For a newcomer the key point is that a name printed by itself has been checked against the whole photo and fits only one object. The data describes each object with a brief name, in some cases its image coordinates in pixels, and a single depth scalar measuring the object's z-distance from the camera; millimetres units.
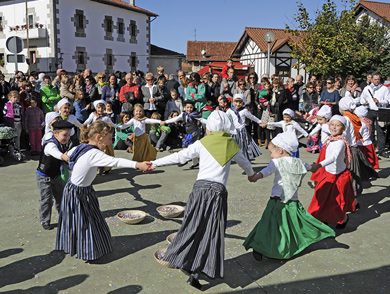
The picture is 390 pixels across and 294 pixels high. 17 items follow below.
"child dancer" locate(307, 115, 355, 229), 5352
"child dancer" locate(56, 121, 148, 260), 4266
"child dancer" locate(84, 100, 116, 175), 8234
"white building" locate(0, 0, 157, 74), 30578
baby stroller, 9617
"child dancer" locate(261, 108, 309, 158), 7977
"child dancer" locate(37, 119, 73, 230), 4973
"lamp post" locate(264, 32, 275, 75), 14102
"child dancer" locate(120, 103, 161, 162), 8359
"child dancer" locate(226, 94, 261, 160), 8551
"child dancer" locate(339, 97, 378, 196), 5887
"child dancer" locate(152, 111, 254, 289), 3846
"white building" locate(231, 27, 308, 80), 36441
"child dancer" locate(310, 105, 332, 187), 5891
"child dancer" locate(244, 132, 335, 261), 4398
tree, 20125
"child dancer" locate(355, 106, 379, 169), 6815
